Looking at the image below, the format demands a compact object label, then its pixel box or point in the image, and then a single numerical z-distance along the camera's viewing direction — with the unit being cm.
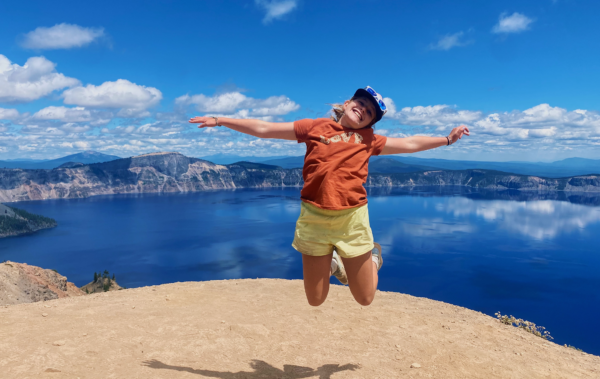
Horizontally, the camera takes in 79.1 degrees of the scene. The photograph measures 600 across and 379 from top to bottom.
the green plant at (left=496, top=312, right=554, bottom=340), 1222
